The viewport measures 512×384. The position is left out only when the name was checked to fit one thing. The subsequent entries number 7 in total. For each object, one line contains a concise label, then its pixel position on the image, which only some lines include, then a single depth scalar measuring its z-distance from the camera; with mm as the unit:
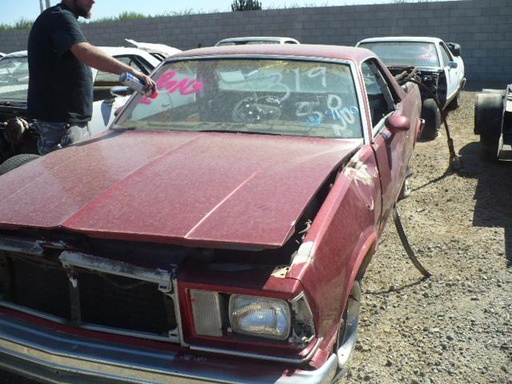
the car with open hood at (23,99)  4898
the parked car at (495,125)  5717
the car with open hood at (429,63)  7770
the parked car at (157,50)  7910
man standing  3691
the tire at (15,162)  3551
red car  1939
